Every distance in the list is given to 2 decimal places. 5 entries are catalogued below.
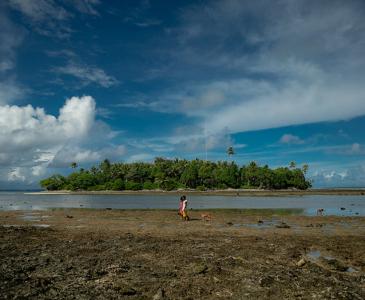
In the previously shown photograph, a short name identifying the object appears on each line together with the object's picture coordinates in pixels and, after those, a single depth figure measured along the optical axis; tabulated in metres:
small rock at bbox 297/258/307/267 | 16.08
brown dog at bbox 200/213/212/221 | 39.15
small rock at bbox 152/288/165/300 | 11.54
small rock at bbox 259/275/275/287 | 12.96
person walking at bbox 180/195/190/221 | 38.00
